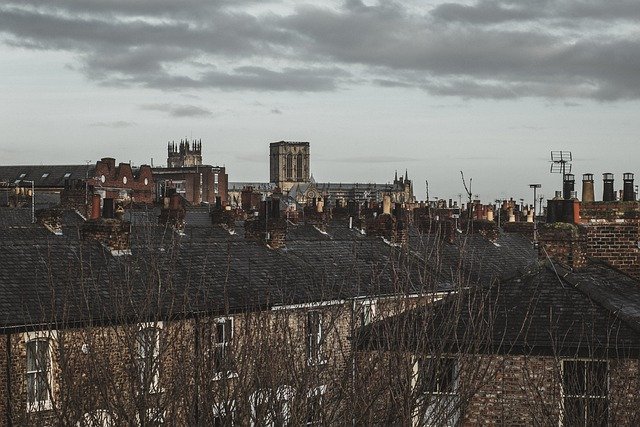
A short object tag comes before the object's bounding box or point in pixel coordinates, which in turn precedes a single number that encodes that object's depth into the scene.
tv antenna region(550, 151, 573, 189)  30.66
